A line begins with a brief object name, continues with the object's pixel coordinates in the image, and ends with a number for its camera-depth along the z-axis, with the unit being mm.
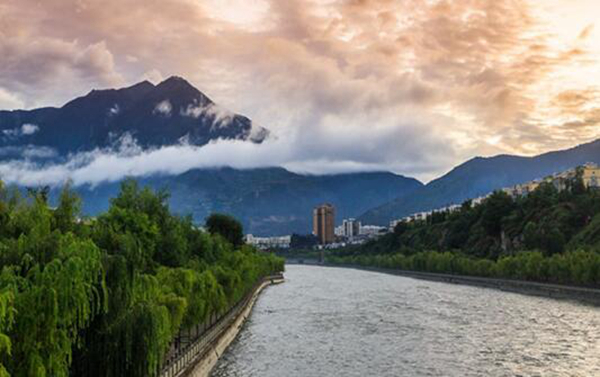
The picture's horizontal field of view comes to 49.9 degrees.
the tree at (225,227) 169375
